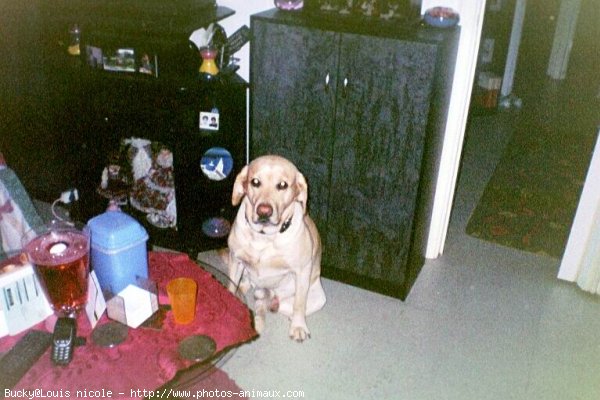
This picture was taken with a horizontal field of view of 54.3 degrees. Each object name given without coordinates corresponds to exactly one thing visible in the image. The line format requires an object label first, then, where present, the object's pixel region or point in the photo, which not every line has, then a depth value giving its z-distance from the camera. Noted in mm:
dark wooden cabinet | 2699
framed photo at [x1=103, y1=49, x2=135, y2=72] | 3137
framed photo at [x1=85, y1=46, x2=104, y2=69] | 3178
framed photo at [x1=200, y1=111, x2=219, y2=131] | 3189
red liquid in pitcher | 1699
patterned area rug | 4000
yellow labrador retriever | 2543
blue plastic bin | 1819
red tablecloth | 1590
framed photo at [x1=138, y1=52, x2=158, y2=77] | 3112
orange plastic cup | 1835
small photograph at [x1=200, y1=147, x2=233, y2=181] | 3283
